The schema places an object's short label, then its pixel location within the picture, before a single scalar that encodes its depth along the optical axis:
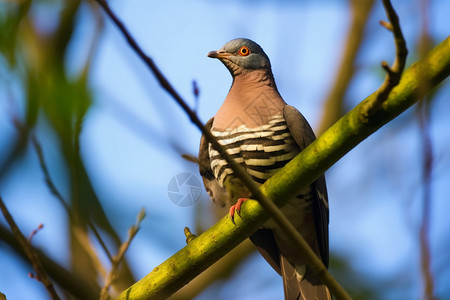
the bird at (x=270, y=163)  9.33
